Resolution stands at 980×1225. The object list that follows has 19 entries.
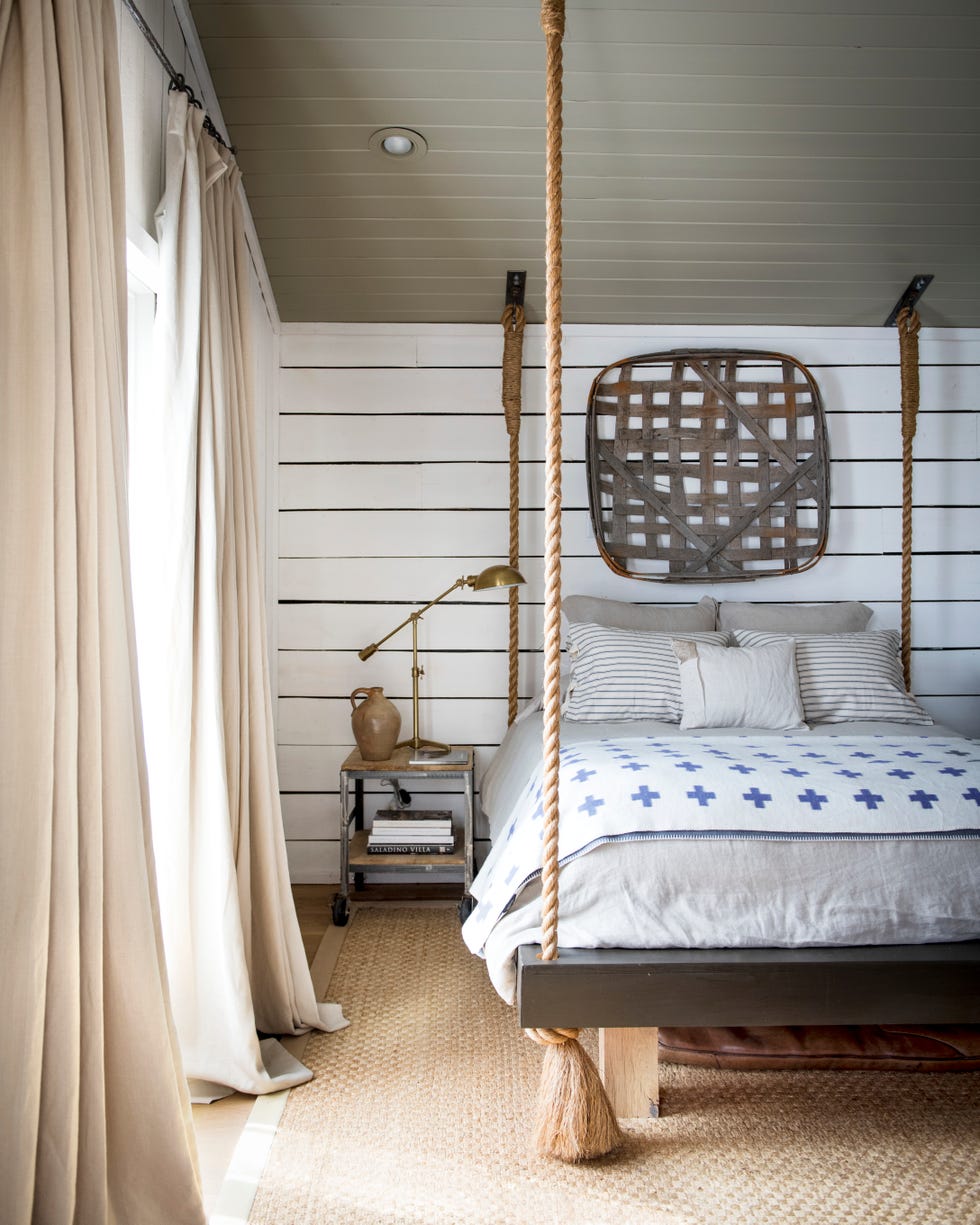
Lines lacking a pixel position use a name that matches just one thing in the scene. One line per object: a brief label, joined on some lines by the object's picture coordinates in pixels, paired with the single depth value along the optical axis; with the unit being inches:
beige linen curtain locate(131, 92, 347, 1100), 77.5
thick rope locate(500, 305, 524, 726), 131.9
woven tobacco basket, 135.6
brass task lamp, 114.4
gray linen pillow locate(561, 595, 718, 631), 127.3
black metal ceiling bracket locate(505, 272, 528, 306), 127.5
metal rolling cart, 115.1
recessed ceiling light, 106.6
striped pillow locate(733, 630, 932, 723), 113.0
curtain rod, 80.0
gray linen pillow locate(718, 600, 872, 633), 128.4
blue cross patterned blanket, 68.2
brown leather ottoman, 79.5
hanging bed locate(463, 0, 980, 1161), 65.5
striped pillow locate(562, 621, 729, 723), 112.4
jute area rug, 62.8
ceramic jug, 121.0
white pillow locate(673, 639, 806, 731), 108.2
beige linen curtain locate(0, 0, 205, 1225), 47.9
